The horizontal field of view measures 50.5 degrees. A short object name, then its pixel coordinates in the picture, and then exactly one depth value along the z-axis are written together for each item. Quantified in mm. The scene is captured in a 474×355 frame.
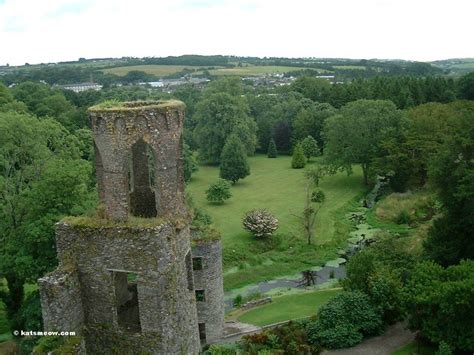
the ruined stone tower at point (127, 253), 13945
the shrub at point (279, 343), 18031
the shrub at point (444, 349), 16688
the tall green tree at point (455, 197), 22938
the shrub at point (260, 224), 34375
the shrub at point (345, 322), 19047
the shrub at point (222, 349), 17297
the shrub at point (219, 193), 42594
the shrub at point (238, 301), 24820
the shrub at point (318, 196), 41969
